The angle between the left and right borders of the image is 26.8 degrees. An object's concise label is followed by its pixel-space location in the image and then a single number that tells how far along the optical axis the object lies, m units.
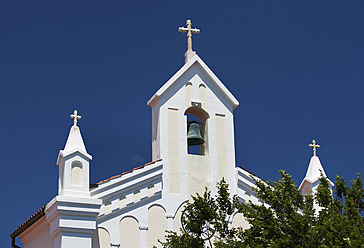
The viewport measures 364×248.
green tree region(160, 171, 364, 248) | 17.00
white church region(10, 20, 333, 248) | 21.44
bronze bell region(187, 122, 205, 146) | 24.27
